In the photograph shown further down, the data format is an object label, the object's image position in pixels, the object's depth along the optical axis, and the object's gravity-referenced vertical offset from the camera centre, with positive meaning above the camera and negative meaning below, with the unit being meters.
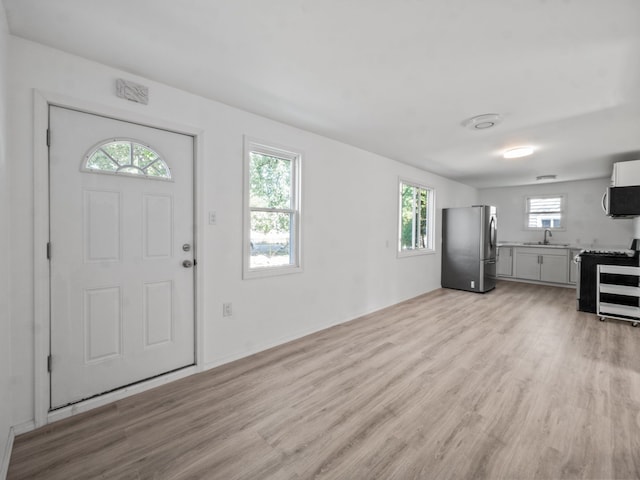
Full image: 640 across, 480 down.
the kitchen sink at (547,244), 6.72 -0.11
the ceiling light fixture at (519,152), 4.10 +1.23
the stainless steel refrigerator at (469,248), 5.81 -0.18
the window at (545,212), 7.06 +0.67
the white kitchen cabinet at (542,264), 6.57 -0.57
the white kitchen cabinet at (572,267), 6.42 -0.59
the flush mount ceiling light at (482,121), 3.02 +1.25
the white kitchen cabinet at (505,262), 7.32 -0.56
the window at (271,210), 3.07 +0.30
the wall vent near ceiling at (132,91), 2.20 +1.11
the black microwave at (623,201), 4.16 +0.56
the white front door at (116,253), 2.03 -0.13
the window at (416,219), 5.43 +0.39
